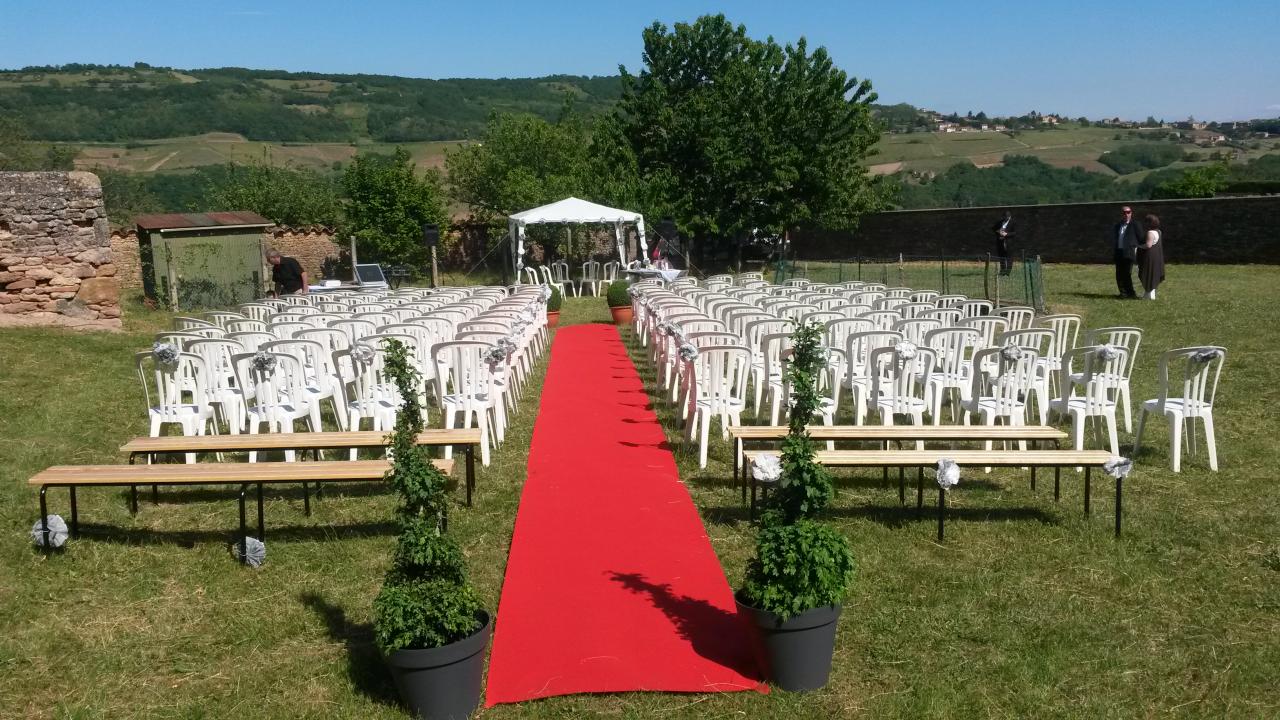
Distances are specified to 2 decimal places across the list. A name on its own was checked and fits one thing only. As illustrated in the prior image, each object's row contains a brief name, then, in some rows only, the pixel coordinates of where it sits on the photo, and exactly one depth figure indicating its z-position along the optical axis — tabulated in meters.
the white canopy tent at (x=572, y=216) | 22.12
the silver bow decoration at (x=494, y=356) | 7.67
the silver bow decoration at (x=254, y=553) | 5.58
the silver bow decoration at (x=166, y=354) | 7.29
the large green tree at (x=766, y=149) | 28.80
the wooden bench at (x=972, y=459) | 5.93
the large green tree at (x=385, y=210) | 25.28
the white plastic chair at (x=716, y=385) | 7.64
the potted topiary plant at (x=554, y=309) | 17.78
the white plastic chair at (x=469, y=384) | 7.90
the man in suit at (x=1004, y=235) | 21.30
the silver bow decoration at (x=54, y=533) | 5.71
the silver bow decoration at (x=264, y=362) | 7.25
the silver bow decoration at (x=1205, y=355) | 7.07
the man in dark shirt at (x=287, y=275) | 18.70
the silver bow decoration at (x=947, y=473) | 5.27
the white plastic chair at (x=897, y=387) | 7.76
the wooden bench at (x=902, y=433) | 6.52
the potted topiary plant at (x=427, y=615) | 3.77
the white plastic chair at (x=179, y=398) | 7.66
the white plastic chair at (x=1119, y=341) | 7.86
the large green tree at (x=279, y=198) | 29.39
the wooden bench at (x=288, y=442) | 6.45
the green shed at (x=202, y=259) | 19.16
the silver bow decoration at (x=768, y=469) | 4.41
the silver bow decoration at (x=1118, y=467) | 5.56
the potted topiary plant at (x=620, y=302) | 17.40
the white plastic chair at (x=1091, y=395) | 7.42
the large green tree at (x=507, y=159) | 34.94
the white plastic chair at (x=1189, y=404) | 7.18
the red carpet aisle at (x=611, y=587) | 4.17
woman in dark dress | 17.12
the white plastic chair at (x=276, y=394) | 7.55
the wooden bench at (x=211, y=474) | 5.57
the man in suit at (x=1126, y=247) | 17.42
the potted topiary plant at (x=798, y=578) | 3.91
